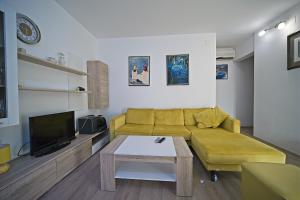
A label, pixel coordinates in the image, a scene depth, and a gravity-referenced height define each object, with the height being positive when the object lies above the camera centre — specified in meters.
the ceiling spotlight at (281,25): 2.57 +1.31
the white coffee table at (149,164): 1.47 -0.73
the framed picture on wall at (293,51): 2.37 +0.79
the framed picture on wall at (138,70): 3.49 +0.67
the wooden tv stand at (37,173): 1.17 -0.74
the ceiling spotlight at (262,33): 3.03 +1.39
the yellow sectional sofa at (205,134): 1.60 -0.61
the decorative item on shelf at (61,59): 2.19 +0.61
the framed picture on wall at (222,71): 4.58 +0.84
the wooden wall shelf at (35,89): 1.47 +0.11
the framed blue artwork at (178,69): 3.40 +0.68
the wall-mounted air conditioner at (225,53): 4.41 +1.37
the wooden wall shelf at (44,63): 1.54 +0.45
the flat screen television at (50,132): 1.59 -0.44
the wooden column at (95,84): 3.12 +0.30
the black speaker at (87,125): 2.59 -0.50
